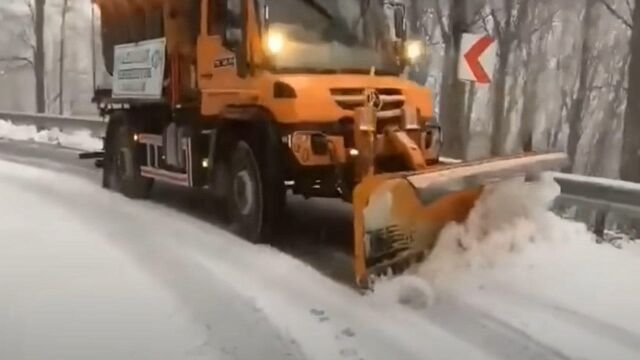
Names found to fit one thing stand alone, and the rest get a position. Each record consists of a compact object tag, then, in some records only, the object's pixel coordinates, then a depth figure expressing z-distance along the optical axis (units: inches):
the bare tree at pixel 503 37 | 1074.7
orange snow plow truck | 272.2
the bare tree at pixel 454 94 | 649.0
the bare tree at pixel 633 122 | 496.1
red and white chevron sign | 419.2
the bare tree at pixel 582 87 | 1312.7
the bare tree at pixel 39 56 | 1312.7
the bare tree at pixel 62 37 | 1681.1
